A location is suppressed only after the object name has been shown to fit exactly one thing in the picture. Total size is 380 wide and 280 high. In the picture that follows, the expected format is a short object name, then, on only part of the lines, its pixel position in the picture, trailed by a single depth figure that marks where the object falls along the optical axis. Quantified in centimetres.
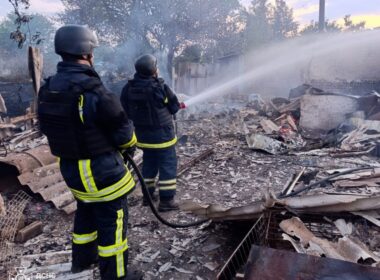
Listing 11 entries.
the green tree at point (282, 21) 3625
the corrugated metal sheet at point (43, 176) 425
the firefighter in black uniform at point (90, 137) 245
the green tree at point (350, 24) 3388
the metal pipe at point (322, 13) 1755
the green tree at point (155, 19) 1845
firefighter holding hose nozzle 409
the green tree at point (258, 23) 2969
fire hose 296
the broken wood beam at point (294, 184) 403
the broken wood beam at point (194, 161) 582
